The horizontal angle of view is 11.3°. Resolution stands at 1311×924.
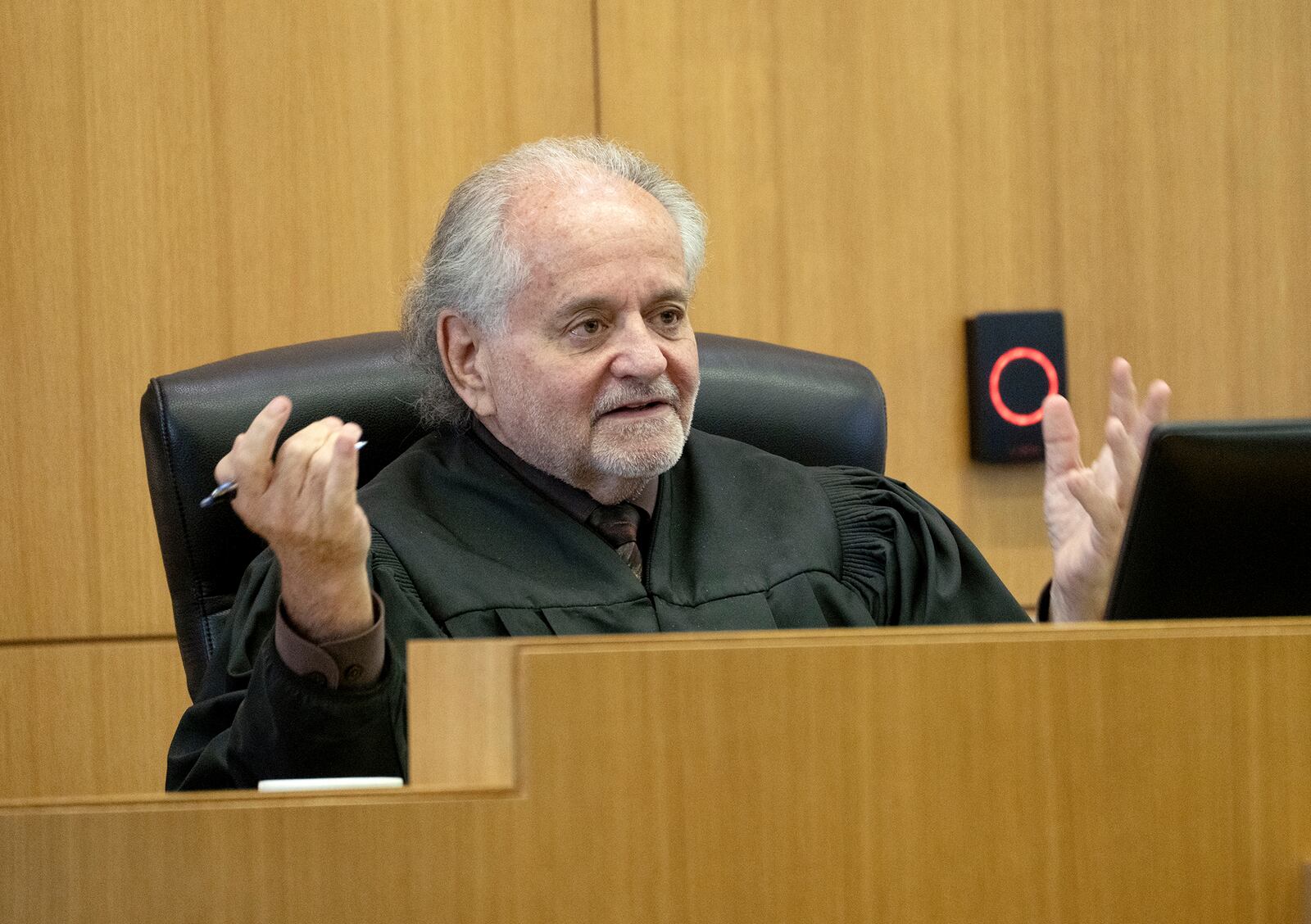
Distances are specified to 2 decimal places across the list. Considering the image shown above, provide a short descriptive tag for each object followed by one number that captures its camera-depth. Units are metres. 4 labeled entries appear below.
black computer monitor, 3.71
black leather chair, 5.27
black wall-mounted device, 5.75
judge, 5.25
